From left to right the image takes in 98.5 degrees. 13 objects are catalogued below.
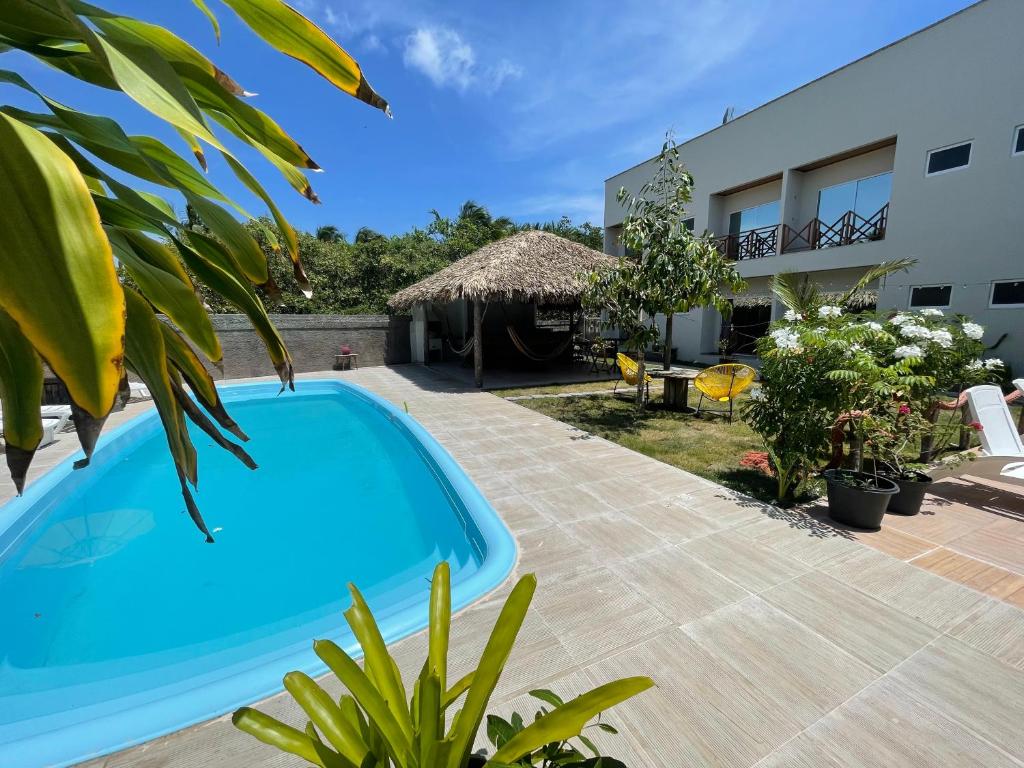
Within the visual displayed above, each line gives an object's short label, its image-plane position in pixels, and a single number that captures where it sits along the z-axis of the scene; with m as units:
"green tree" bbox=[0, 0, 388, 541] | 0.37
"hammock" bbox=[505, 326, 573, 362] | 10.74
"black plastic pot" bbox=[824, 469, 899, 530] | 3.03
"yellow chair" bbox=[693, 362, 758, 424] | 6.26
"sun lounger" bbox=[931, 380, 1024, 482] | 3.39
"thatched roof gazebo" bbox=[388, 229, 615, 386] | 9.01
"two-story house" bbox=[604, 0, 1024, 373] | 7.72
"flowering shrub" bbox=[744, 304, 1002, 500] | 3.16
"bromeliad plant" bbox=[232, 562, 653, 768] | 0.85
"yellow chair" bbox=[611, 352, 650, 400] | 7.49
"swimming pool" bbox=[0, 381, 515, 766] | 1.96
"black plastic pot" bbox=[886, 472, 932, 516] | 3.28
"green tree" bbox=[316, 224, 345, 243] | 24.42
